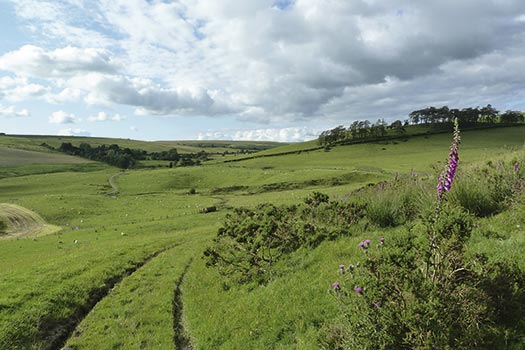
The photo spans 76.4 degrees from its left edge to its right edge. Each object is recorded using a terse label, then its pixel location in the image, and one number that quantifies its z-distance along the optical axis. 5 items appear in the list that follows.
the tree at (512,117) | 152.62
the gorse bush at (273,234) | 13.61
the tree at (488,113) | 155.00
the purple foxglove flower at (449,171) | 6.08
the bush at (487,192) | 11.30
